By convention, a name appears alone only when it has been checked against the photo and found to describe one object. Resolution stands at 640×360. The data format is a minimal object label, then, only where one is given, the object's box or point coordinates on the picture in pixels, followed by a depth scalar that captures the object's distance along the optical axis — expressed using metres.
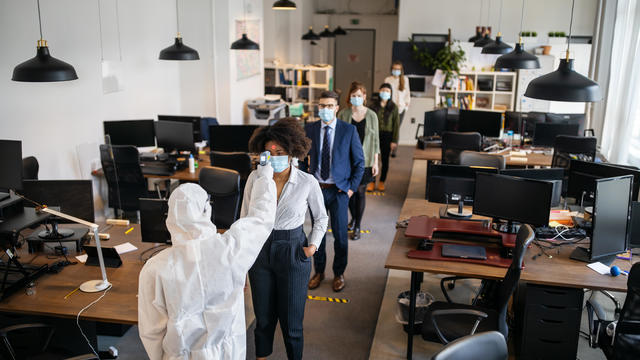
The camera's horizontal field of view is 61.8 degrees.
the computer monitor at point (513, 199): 3.99
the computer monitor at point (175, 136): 6.89
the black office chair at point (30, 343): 3.07
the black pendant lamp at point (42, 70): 4.21
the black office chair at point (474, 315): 3.25
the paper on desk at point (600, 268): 3.73
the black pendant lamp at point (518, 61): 6.09
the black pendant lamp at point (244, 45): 8.20
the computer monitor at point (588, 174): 4.41
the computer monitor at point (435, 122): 8.55
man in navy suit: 4.91
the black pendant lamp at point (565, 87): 3.65
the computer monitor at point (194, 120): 7.59
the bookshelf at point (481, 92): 11.88
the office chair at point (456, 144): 7.22
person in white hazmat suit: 2.46
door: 15.31
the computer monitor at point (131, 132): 6.86
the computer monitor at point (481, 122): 8.30
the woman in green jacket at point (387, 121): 8.34
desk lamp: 3.42
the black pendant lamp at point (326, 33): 13.16
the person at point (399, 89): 10.45
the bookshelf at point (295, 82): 11.63
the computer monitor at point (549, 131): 7.95
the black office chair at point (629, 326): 3.17
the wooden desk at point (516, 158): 7.26
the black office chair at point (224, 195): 4.88
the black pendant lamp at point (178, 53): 6.61
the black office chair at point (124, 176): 6.19
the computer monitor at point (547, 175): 4.50
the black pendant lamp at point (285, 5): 9.03
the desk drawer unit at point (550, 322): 3.67
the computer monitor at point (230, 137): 6.93
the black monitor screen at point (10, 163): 3.90
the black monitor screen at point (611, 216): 3.78
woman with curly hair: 3.41
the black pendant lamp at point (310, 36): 12.62
